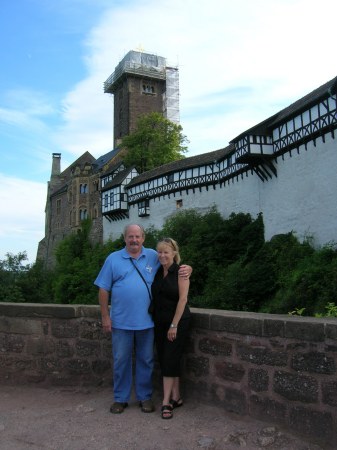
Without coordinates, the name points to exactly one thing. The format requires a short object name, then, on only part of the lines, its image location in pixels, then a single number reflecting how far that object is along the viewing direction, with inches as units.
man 152.2
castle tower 2327.8
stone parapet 124.5
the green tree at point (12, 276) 1211.1
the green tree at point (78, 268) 1432.1
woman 146.6
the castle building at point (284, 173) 743.1
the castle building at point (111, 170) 1694.4
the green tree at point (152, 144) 1683.1
